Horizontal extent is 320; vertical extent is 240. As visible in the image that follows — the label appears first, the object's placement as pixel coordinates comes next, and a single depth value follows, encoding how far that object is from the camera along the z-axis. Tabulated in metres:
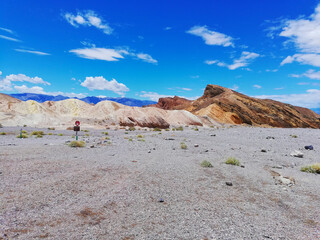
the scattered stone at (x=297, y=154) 11.97
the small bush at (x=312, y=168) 8.93
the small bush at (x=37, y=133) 22.14
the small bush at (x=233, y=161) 9.70
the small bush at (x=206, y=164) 9.14
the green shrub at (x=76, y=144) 13.45
